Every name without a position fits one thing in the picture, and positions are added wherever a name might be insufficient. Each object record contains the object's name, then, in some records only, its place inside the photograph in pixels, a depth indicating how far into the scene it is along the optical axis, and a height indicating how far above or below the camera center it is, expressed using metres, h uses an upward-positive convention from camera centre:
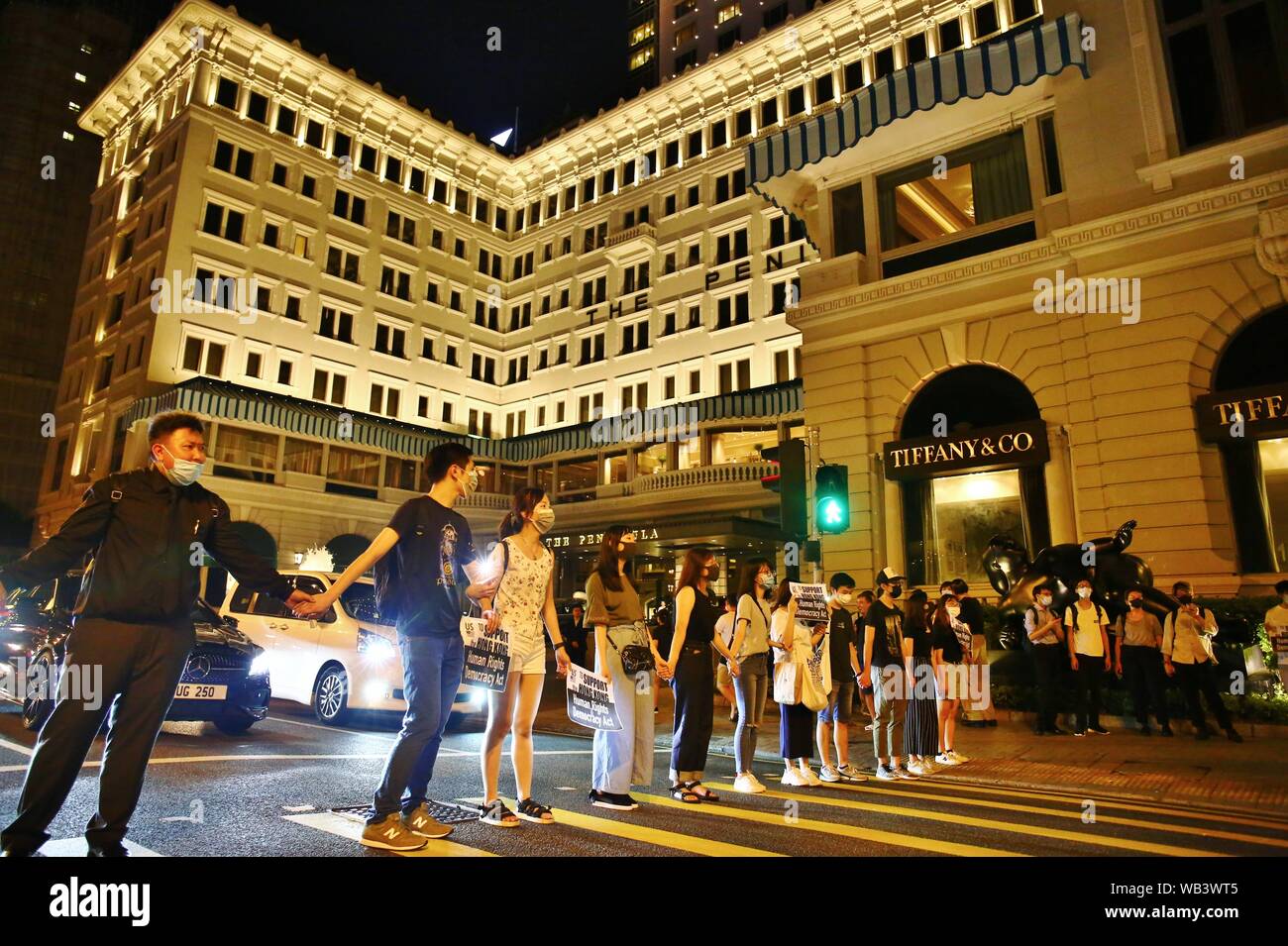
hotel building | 13.98 +11.38
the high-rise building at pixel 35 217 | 54.44 +30.58
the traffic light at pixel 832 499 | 11.81 +2.28
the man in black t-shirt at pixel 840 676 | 7.59 -0.27
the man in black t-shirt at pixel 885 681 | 7.95 -0.33
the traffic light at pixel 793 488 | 10.91 +2.25
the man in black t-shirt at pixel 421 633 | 4.23 +0.08
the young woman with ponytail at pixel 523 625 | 5.04 +0.15
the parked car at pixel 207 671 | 7.70 -0.25
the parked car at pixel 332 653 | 9.51 -0.07
